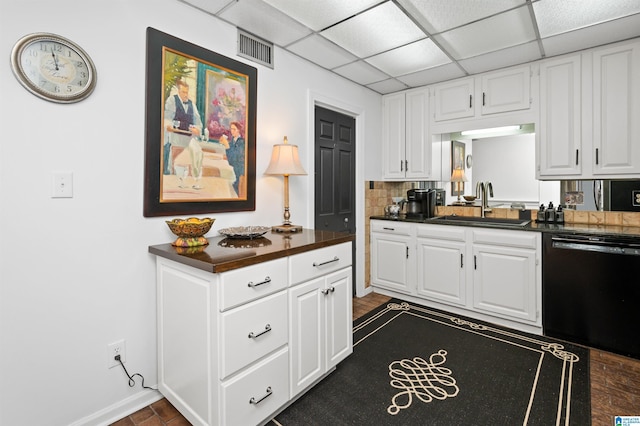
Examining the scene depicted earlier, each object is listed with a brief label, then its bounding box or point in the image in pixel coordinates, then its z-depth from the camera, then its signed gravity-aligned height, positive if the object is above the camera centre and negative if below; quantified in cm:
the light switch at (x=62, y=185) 154 +13
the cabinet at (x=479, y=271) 275 -56
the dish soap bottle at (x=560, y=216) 300 -3
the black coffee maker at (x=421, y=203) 374 +11
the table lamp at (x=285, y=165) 237 +35
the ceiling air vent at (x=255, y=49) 231 +122
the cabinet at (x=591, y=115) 253 +82
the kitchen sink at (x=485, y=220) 310 -8
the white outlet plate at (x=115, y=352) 174 -78
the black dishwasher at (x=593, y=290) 230 -59
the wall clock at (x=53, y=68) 142 +67
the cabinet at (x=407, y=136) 364 +90
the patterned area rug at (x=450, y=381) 175 -109
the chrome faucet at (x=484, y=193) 356 +21
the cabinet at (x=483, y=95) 301 +118
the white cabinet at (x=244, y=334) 147 -64
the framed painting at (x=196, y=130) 186 +52
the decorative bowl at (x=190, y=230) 176 -10
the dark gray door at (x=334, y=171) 313 +42
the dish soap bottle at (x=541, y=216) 306 -3
